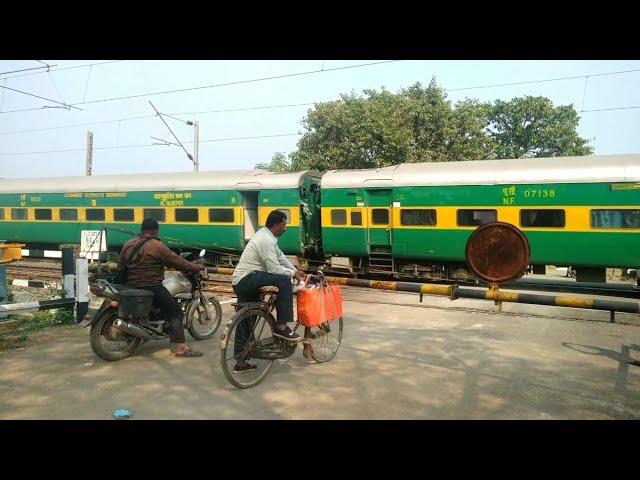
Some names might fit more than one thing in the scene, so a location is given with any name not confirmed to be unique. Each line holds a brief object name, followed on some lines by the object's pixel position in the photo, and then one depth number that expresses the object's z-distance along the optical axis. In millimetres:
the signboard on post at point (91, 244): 8094
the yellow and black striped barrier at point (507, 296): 3786
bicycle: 4242
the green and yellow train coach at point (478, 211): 10156
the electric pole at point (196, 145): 22547
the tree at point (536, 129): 33281
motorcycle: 4992
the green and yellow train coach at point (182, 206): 14109
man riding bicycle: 4477
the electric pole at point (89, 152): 23828
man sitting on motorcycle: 5156
